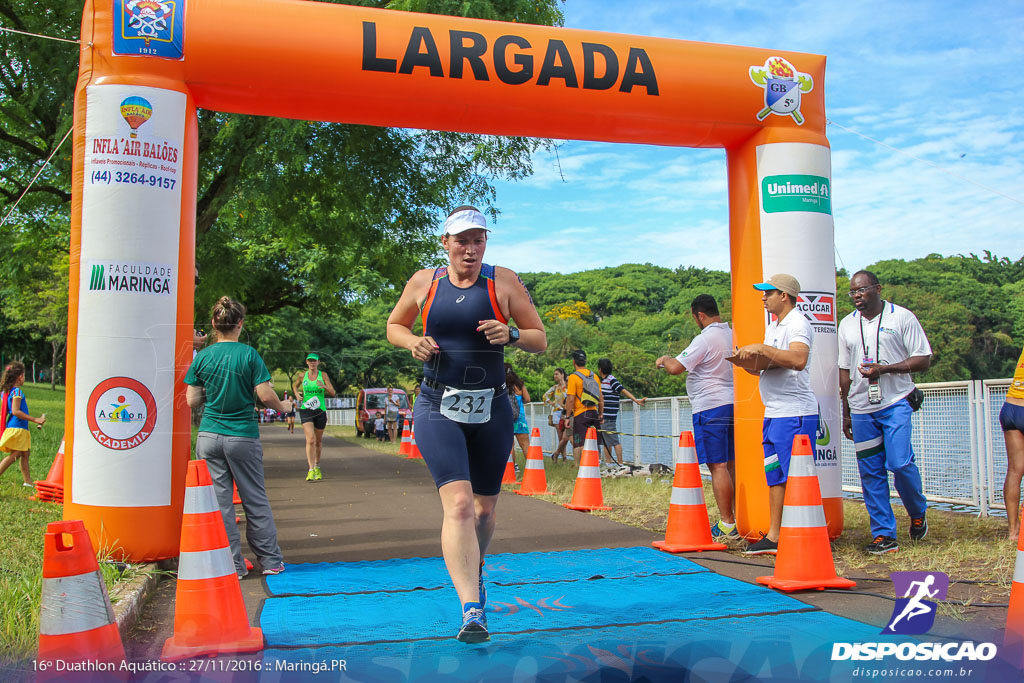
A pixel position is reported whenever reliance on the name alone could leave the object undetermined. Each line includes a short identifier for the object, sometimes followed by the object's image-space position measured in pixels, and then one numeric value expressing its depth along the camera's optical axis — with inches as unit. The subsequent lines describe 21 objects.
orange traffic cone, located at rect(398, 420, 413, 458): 691.4
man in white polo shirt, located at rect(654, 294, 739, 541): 266.1
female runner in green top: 426.3
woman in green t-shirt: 220.2
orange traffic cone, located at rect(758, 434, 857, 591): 195.3
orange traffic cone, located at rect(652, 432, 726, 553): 247.1
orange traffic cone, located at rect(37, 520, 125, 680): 122.4
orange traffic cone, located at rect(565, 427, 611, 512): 343.6
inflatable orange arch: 214.8
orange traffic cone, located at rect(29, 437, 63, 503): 324.5
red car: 925.8
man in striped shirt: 506.6
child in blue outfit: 375.2
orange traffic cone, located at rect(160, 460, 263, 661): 148.9
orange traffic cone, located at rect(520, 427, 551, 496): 403.5
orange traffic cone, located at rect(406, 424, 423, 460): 671.8
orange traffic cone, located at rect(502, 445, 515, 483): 457.1
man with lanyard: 244.1
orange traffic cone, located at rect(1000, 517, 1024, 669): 135.0
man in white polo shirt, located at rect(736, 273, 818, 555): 220.8
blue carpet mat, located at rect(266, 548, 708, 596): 207.5
